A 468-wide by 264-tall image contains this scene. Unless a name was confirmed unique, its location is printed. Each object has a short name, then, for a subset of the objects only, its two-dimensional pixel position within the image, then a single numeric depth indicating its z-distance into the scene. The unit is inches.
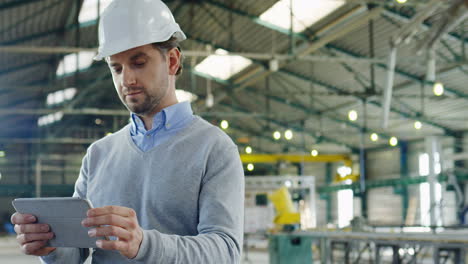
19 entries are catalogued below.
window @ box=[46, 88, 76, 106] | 1117.2
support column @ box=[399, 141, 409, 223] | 1180.5
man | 63.4
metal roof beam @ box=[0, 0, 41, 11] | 570.3
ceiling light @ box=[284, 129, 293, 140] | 807.5
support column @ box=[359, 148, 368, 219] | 1237.3
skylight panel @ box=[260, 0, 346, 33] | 685.9
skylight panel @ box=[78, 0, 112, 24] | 665.0
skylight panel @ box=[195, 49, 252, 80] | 914.2
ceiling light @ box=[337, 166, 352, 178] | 1189.6
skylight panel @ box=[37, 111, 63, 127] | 1353.3
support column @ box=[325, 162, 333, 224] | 1476.4
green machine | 482.6
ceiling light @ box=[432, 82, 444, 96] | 560.1
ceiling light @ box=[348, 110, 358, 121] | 694.5
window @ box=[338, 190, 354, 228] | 1365.7
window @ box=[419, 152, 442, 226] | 1096.9
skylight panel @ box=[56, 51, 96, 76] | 875.4
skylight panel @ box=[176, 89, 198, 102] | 1112.6
